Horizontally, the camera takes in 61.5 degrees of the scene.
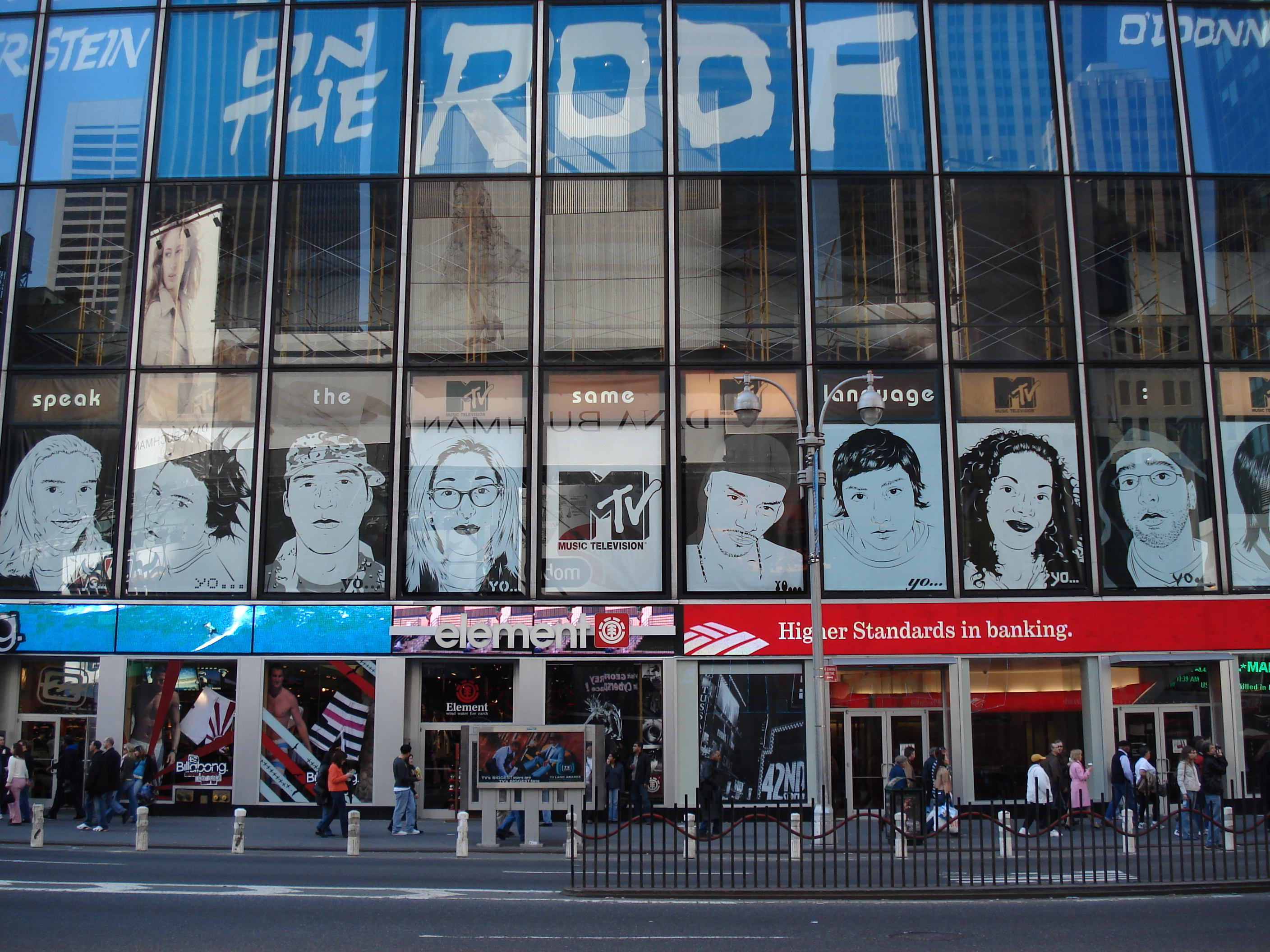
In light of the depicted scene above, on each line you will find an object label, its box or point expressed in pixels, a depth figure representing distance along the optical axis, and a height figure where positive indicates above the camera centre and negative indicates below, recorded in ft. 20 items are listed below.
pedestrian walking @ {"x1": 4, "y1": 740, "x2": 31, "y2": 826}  67.15 -7.04
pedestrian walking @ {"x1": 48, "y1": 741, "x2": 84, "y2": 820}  72.13 -7.01
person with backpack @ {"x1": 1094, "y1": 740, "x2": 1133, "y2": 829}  66.69 -6.52
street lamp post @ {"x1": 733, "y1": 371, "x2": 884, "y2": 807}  60.90 +11.22
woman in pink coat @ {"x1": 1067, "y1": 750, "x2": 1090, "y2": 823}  66.39 -6.78
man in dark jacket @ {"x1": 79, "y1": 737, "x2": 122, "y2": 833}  67.77 -6.91
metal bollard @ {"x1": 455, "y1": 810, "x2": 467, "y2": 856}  57.57 -9.01
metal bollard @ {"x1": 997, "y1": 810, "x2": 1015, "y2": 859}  49.96 -8.05
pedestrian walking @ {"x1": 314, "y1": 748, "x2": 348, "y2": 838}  64.13 -7.58
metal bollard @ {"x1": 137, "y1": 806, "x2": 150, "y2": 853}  59.52 -8.81
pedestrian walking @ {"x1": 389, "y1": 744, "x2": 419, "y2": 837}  67.26 -8.06
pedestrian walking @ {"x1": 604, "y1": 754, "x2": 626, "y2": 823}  68.64 -7.01
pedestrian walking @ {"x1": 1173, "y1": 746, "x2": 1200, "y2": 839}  62.13 -6.60
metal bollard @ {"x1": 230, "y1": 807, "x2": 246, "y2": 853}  59.31 -8.90
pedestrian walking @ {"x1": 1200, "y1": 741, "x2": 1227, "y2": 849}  59.26 -6.41
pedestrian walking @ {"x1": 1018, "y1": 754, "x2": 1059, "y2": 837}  63.46 -6.96
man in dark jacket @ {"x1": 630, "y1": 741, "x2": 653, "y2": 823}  69.92 -7.23
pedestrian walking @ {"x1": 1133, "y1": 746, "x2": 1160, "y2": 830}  66.54 -7.08
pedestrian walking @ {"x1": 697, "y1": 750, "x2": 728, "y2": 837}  63.67 -7.50
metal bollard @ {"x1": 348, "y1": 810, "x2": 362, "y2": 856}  58.34 -8.84
